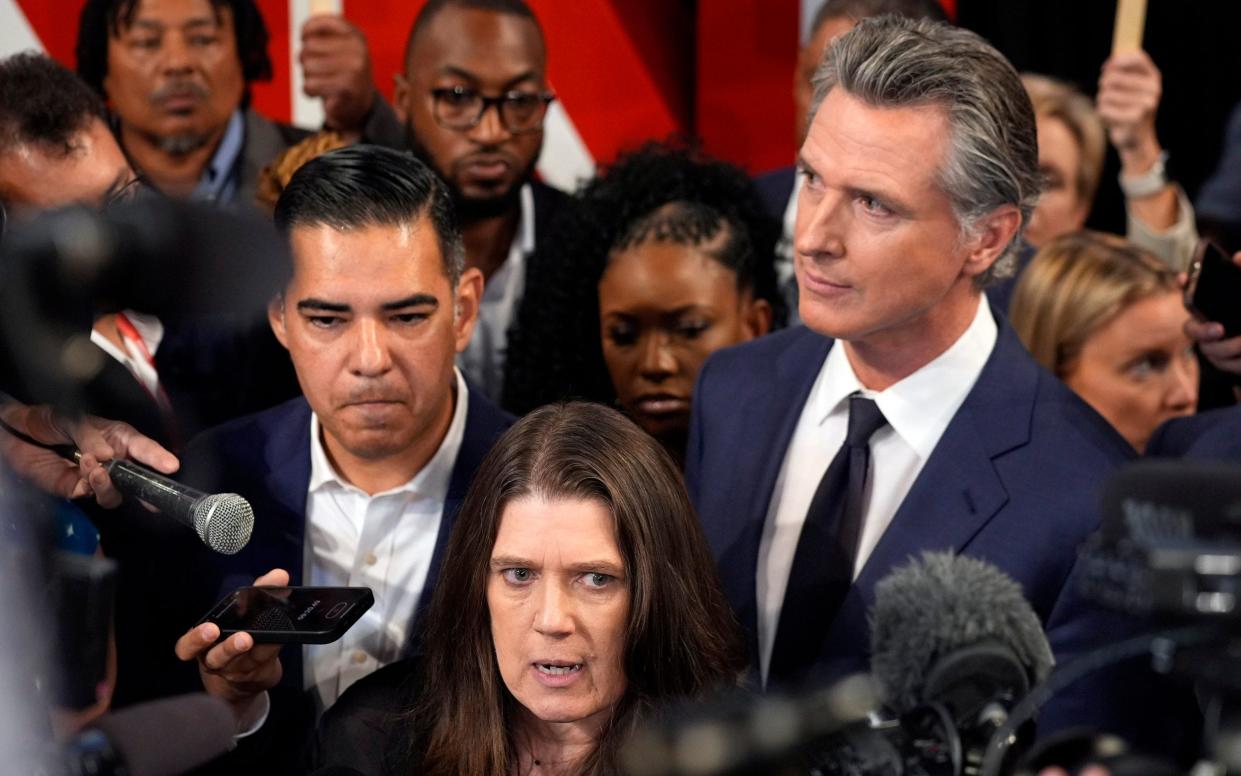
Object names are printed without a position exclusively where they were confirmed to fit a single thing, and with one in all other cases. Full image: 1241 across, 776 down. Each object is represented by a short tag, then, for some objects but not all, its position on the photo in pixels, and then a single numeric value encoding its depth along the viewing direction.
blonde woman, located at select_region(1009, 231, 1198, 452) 3.49
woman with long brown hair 2.22
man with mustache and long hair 3.79
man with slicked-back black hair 2.52
